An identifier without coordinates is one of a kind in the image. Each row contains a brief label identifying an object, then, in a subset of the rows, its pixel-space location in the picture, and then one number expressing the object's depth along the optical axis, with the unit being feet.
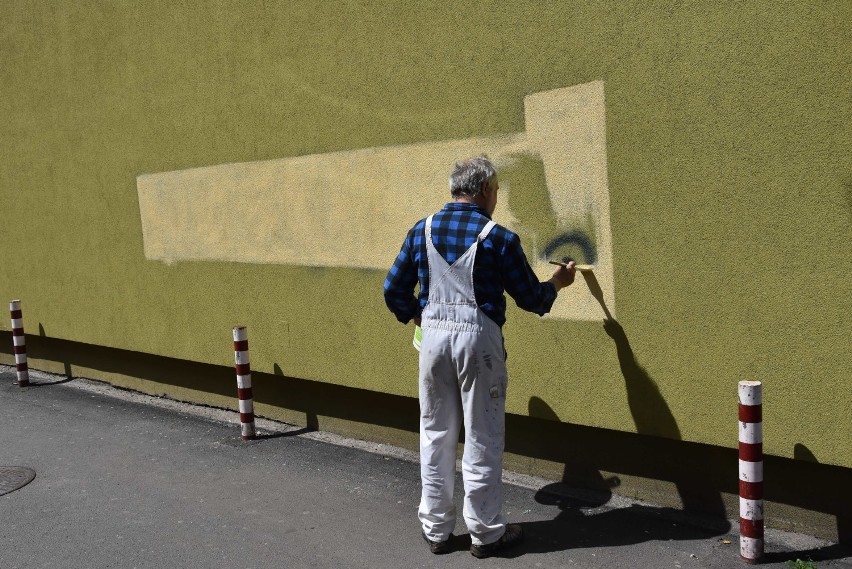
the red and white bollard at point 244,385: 23.39
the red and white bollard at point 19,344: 31.94
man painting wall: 14.43
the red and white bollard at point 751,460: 13.73
